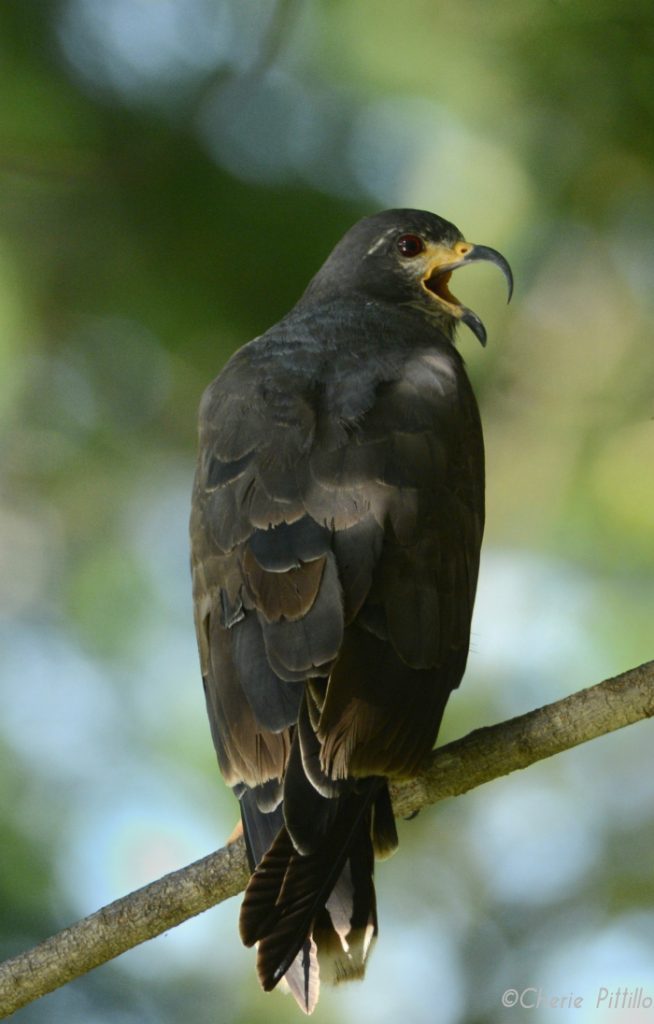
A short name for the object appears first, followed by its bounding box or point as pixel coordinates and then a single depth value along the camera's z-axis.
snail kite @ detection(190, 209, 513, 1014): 6.72
